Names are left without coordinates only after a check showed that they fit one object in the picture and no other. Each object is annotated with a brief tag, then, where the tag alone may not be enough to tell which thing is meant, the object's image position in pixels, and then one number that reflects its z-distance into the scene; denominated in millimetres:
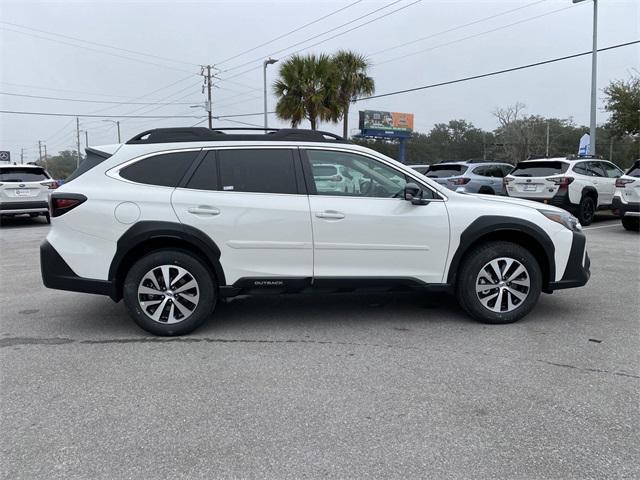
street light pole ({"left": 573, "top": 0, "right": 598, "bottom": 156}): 18844
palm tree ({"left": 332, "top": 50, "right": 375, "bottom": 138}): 24531
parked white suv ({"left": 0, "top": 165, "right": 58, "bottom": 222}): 13664
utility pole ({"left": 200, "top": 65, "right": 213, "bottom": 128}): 43312
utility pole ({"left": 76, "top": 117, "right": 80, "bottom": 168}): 80331
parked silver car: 14828
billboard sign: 39438
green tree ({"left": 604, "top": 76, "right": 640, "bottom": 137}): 22906
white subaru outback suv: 4531
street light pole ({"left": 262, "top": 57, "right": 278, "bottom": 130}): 28634
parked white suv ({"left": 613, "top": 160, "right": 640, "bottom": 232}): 10852
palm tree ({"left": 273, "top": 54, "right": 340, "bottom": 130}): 23250
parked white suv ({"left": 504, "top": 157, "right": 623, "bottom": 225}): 12227
